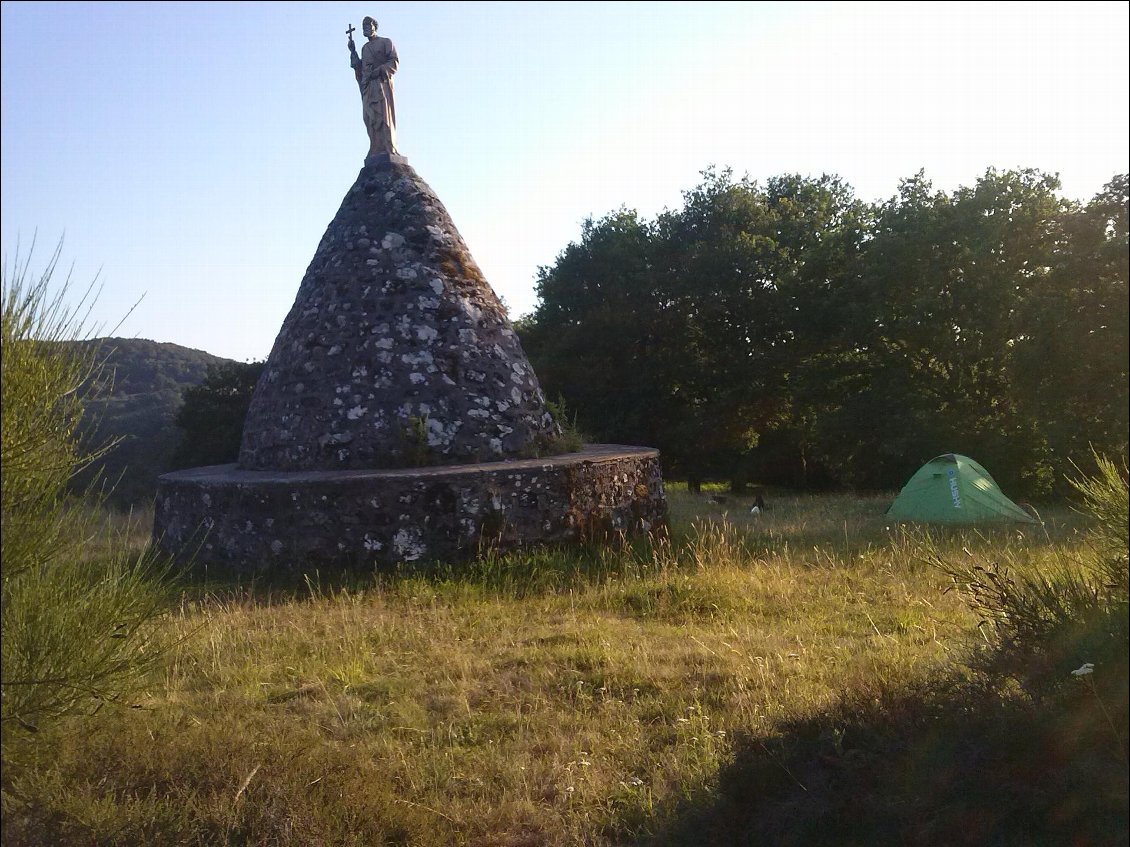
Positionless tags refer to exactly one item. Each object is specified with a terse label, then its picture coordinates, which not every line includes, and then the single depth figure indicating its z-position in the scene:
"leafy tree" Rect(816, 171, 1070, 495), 14.41
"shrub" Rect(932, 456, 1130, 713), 2.75
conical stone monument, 6.93
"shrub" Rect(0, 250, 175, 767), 2.79
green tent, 10.84
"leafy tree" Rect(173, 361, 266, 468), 22.33
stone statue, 9.16
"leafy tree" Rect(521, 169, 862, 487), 20.39
